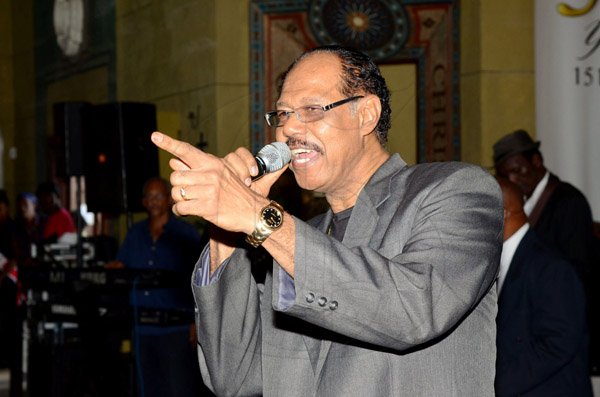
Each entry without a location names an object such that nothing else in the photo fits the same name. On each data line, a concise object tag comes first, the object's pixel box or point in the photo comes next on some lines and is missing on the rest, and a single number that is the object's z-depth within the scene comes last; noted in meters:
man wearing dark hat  5.28
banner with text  6.38
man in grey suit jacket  1.59
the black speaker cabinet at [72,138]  6.76
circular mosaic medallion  8.23
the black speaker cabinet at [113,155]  5.88
